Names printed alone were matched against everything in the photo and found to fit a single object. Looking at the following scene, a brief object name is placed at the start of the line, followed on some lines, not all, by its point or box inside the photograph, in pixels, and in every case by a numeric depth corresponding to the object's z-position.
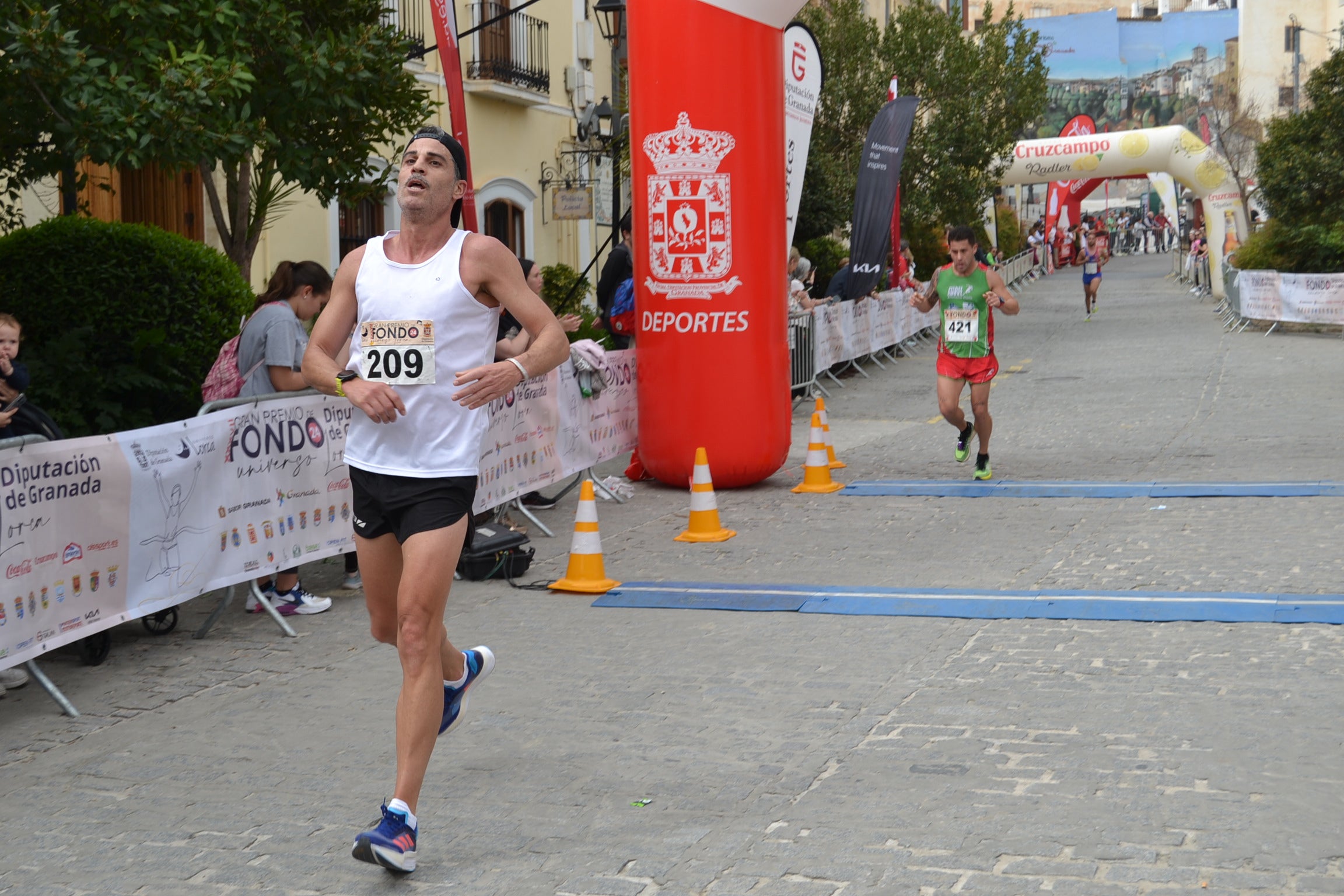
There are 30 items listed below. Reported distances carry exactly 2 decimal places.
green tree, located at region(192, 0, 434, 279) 8.44
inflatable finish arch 37.53
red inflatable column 11.12
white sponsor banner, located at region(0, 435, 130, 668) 5.77
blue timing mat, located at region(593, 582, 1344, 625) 6.95
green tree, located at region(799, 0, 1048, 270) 29.31
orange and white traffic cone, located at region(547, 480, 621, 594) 8.10
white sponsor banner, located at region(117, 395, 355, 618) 6.54
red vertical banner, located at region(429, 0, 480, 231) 9.10
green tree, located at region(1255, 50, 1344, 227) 27.50
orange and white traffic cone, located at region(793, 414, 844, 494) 11.49
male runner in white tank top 4.20
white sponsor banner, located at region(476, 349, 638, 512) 9.55
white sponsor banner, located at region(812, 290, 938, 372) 19.98
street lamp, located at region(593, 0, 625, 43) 15.72
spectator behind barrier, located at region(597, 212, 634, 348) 12.93
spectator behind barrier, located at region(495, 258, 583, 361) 9.77
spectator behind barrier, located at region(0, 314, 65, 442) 6.48
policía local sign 19.94
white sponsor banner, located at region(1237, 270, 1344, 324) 25.55
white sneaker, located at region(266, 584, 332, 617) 7.66
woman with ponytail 7.68
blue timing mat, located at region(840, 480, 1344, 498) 10.41
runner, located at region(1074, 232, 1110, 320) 32.94
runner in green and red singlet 11.67
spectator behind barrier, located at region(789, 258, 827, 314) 19.52
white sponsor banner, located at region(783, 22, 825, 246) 16.67
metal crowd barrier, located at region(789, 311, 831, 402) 18.34
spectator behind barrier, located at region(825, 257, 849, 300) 20.97
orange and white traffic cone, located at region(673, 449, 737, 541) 9.53
